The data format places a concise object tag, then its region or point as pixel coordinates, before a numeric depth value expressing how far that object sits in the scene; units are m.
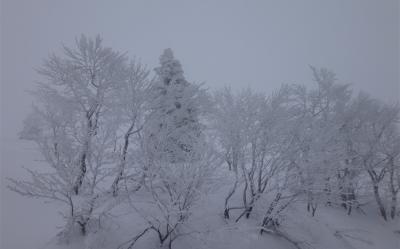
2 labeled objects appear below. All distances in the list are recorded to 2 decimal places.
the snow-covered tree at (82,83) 14.48
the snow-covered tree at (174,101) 15.35
